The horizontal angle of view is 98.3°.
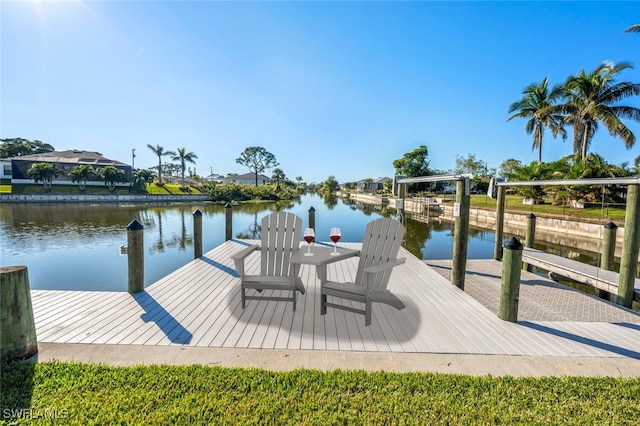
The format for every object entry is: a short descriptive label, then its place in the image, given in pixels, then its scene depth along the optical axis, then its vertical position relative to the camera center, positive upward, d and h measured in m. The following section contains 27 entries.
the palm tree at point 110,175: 32.81 +1.34
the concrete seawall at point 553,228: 10.16 -1.45
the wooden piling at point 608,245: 4.71 -0.78
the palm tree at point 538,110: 21.11 +7.15
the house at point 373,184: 65.88 +2.20
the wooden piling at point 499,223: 5.71 -0.56
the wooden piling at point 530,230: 6.36 -0.77
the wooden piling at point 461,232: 3.94 -0.52
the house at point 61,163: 32.53 +2.72
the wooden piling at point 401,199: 5.15 -0.10
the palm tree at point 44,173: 30.09 +1.26
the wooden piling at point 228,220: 6.86 -0.78
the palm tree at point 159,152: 42.24 +5.54
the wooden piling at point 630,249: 3.32 -0.61
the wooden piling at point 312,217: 6.81 -0.65
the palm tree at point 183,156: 42.66 +4.94
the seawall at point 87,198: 25.45 -1.27
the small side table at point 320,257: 2.74 -0.71
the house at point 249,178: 67.42 +2.89
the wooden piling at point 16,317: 1.88 -0.93
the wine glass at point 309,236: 3.16 -0.52
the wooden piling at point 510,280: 2.66 -0.81
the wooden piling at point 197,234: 5.24 -0.88
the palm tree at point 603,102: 16.42 +6.09
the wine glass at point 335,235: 3.23 -0.50
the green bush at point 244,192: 33.19 -0.33
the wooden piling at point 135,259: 3.40 -0.89
